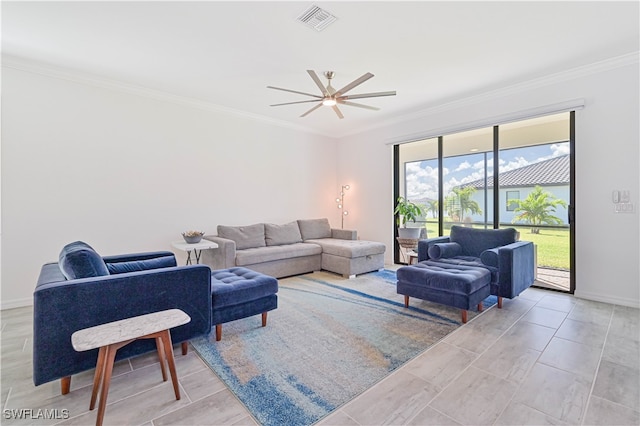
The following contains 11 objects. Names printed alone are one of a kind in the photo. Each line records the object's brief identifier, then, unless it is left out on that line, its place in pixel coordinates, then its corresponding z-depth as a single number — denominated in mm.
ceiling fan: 3322
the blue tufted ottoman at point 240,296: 2432
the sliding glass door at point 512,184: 3863
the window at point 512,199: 4236
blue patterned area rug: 1781
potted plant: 5156
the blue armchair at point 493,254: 3109
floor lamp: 6613
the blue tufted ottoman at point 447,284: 2812
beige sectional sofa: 4191
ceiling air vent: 2420
